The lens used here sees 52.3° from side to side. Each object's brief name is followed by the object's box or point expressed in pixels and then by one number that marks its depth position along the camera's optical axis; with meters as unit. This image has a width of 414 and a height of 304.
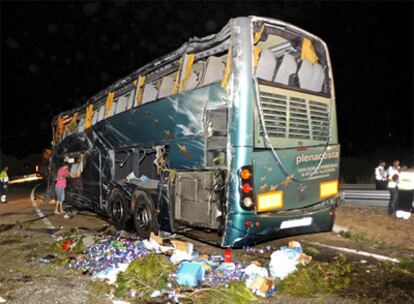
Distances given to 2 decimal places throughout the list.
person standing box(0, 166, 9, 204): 16.11
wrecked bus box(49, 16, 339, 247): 5.75
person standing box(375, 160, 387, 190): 16.69
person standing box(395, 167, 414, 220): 9.63
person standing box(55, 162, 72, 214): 12.10
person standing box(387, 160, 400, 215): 9.99
